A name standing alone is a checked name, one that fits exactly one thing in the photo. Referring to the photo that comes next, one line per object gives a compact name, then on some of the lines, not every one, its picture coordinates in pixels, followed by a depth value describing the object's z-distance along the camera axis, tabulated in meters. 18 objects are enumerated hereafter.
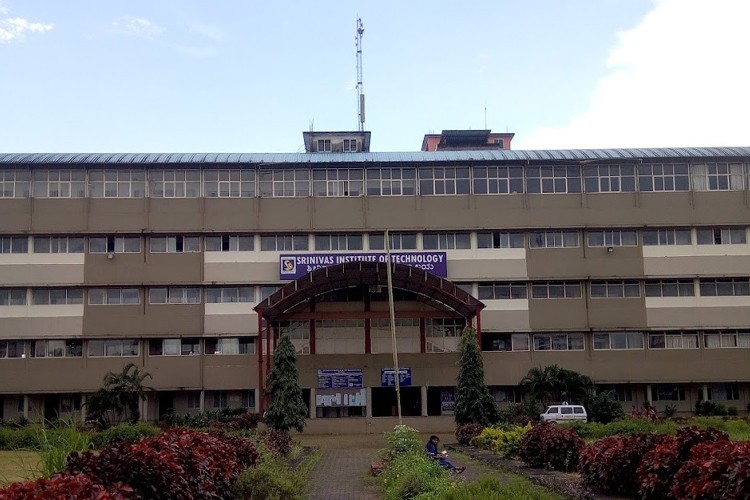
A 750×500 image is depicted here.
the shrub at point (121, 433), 27.88
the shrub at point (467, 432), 32.63
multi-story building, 49.62
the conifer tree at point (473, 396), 37.78
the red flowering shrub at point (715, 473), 9.35
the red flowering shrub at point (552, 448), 18.38
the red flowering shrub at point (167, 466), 9.73
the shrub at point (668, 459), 11.75
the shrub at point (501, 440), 23.69
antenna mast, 68.88
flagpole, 31.09
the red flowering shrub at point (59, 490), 7.59
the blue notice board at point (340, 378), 49.03
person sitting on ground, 19.37
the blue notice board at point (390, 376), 49.09
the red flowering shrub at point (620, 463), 13.36
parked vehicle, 41.79
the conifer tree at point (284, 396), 38.75
